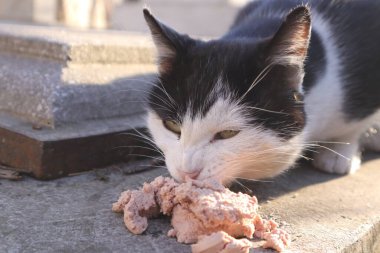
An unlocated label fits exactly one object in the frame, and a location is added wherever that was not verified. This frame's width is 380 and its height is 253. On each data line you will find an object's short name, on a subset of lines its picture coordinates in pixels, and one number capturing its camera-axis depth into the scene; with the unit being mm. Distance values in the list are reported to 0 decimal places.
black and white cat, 551
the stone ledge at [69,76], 667
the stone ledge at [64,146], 617
